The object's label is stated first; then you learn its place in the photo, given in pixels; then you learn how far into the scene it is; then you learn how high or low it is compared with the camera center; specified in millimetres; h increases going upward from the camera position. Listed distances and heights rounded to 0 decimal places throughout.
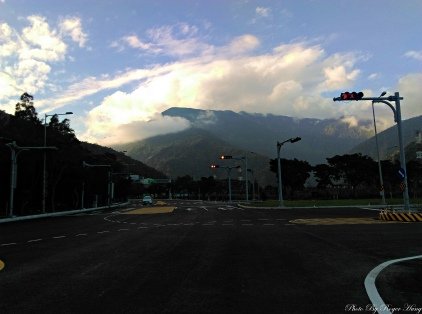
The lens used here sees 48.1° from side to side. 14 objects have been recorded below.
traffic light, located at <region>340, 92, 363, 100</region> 27750 +6178
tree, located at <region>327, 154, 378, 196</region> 113125 +7824
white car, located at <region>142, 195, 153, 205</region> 98362 +1554
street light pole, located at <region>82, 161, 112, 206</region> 84562 +5801
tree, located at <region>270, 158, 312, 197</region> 121062 +8091
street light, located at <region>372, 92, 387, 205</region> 53419 +1318
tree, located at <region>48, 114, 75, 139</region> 68500 +12288
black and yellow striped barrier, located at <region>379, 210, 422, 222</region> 28047 -1035
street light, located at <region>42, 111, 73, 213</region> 49375 +2431
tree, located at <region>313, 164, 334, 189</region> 119375 +7021
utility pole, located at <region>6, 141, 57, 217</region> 41162 +3751
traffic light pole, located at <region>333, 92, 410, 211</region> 31077 +5139
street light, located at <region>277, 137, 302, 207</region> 54344 +6469
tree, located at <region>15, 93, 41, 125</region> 66500 +14435
